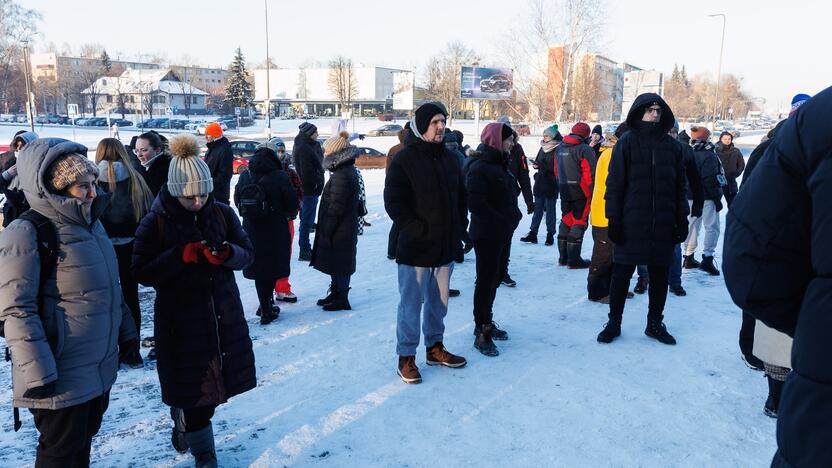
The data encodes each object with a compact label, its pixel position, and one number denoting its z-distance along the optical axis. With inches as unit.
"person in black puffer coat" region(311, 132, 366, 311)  227.6
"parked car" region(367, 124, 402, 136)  1903.3
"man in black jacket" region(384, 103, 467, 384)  161.2
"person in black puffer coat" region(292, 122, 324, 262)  314.8
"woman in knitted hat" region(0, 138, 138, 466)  92.0
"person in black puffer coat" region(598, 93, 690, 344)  183.6
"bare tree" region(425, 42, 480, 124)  2365.9
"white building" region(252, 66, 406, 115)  3846.0
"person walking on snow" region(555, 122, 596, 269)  288.7
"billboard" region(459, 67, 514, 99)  1558.8
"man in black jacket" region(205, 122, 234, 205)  278.1
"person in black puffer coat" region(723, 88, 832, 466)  54.0
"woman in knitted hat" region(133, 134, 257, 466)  114.8
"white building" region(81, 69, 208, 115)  3275.1
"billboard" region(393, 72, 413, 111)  3269.2
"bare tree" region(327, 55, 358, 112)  3457.2
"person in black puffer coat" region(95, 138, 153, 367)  167.2
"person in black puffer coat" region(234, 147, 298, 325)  215.8
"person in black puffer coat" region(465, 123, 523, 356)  185.9
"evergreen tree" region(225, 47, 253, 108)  2910.9
